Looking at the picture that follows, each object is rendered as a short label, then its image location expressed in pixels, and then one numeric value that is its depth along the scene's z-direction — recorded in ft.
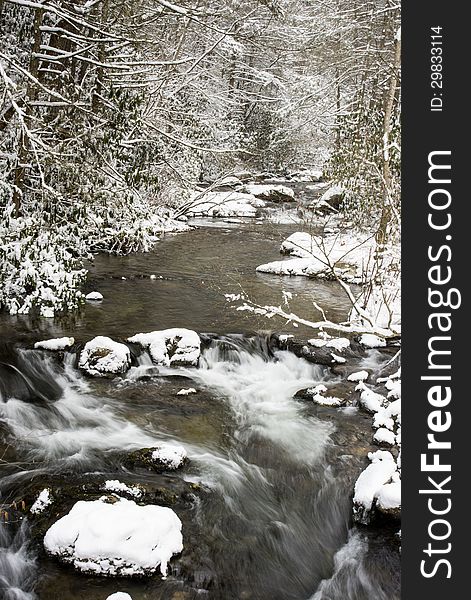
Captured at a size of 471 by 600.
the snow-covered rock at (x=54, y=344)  23.85
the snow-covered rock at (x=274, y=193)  71.61
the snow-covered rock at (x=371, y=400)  21.11
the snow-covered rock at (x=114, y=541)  13.15
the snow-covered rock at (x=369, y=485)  15.81
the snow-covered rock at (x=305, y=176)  90.08
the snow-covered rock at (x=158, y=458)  17.38
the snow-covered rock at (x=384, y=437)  19.07
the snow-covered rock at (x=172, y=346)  24.38
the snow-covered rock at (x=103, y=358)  23.02
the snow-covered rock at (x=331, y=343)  26.17
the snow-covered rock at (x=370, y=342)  26.50
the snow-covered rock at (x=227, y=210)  60.85
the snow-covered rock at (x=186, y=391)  22.16
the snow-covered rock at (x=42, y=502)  15.07
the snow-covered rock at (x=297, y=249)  42.37
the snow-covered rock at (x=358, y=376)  23.43
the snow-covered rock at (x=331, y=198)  60.64
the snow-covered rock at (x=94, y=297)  30.17
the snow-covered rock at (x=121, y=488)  15.71
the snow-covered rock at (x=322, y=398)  21.89
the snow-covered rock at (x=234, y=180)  73.56
